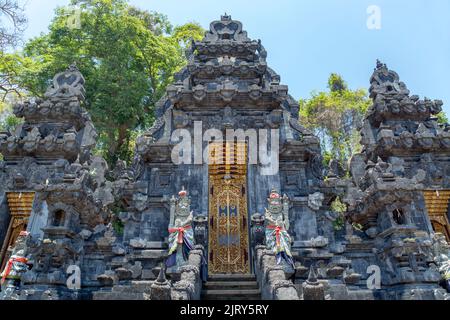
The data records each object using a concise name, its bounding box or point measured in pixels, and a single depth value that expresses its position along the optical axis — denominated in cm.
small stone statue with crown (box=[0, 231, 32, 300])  895
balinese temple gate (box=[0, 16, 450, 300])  945
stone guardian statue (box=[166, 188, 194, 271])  945
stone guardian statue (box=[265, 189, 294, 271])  912
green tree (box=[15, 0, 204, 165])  2053
